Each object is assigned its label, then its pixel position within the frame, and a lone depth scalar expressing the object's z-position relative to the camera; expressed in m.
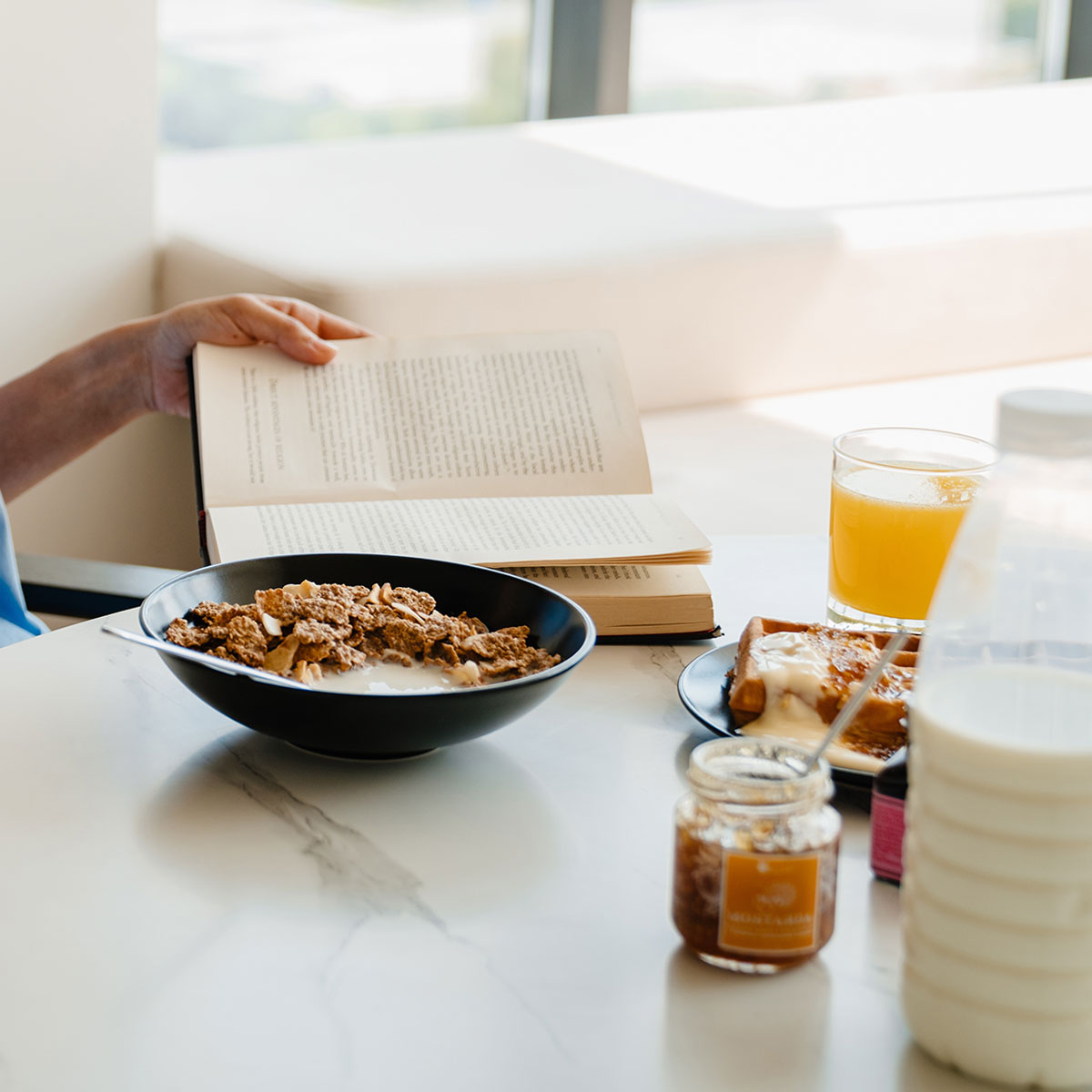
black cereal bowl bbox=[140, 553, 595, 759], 1.03
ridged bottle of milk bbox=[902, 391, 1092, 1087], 0.85
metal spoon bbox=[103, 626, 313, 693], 1.02
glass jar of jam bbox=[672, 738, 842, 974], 0.90
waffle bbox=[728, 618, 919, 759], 1.07
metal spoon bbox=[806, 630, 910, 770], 0.93
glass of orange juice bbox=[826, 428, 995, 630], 1.23
